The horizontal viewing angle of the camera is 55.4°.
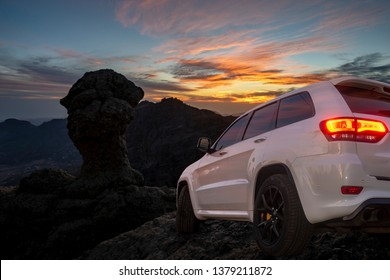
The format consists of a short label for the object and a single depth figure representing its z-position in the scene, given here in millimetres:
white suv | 3330
